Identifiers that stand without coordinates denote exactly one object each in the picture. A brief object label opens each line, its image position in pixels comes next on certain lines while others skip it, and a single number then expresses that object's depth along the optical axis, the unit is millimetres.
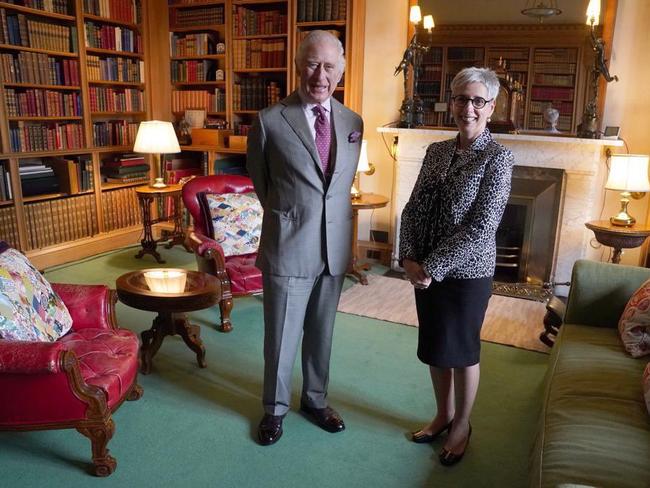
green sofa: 1475
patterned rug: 3357
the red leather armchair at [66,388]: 1842
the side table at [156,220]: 4789
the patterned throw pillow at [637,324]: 2150
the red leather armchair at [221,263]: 3342
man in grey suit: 2002
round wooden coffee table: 2586
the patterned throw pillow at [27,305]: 2035
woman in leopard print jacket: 1815
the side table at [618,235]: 3562
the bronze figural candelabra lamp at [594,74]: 3768
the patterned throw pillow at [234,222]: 3670
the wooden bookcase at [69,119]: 4398
